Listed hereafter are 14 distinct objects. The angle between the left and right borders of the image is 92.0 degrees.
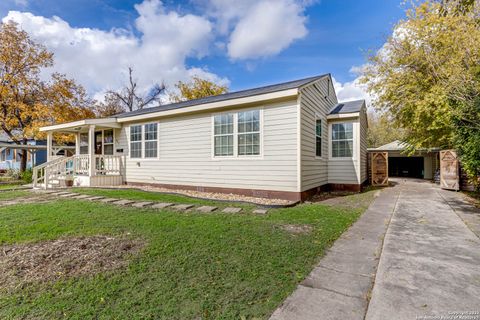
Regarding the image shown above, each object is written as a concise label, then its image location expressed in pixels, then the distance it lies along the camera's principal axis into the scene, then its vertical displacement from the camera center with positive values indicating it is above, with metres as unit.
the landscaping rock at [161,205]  6.00 -1.17
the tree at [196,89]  28.62 +9.00
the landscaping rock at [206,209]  5.63 -1.20
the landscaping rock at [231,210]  5.61 -1.20
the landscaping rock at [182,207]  5.84 -1.18
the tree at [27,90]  14.16 +4.64
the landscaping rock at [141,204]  6.11 -1.17
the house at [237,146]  7.04 +0.58
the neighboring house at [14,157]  20.30 +0.39
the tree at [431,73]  5.45 +2.86
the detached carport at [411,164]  17.75 -0.21
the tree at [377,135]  31.03 +3.65
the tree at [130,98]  26.34 +7.47
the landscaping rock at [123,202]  6.38 -1.16
